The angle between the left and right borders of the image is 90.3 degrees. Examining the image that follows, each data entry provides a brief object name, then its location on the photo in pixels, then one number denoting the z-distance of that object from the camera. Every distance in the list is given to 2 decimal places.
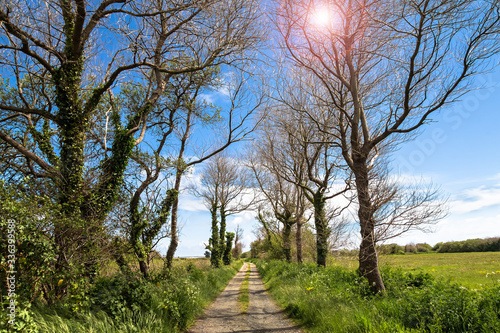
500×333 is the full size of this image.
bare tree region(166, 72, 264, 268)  9.98
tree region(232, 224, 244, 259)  52.43
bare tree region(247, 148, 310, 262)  20.03
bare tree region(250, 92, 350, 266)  11.73
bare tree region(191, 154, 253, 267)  23.95
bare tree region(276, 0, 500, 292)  5.69
